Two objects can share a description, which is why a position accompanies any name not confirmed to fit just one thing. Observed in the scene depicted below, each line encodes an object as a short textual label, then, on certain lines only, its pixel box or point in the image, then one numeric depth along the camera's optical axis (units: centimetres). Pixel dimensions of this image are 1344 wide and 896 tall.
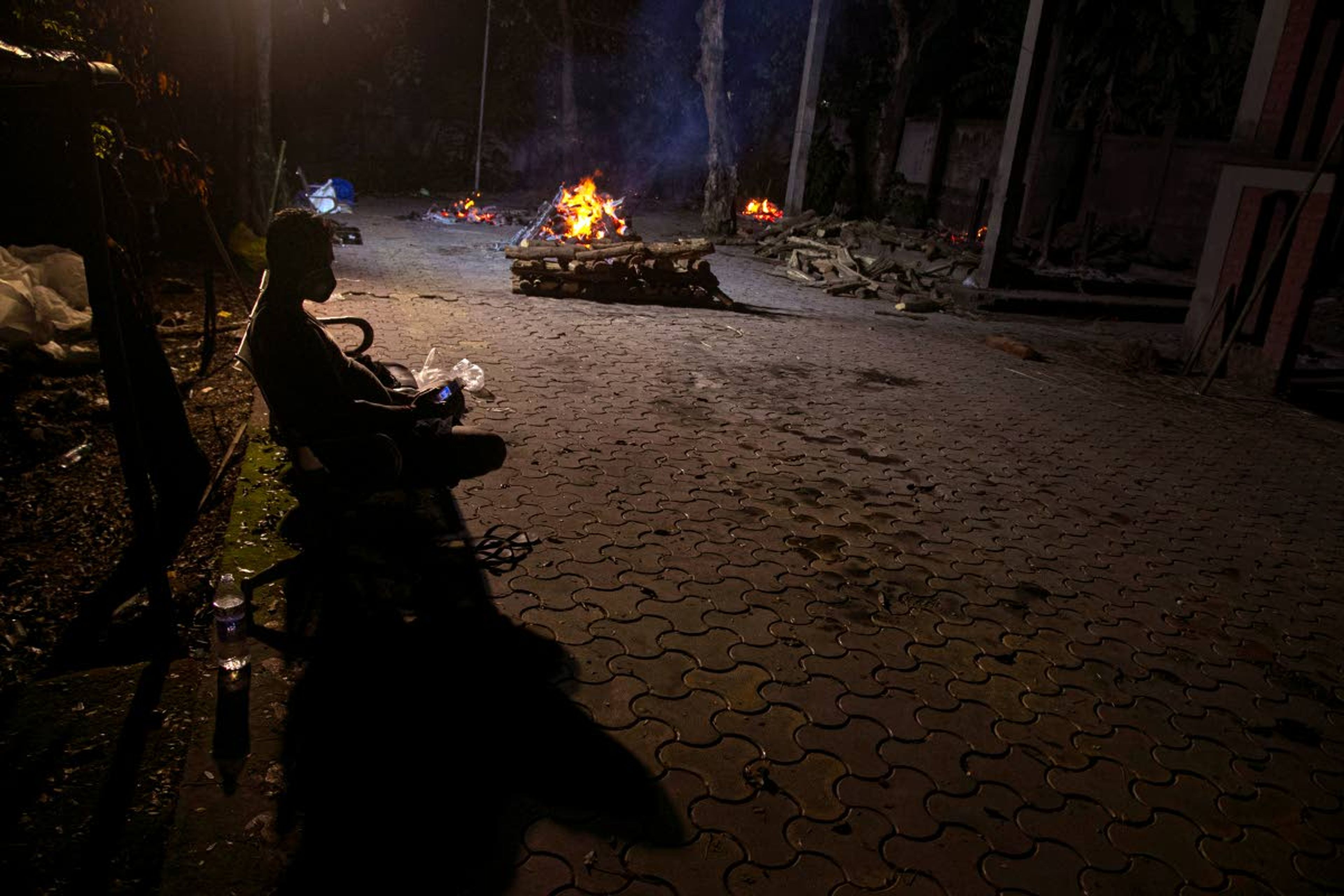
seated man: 374
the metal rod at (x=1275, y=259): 908
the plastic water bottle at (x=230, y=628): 315
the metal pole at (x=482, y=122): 2230
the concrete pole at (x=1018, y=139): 1372
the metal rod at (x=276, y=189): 1195
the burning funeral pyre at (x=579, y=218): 1722
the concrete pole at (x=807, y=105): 1959
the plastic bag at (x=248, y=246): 1115
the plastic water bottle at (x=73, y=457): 537
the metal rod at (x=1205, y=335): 1070
